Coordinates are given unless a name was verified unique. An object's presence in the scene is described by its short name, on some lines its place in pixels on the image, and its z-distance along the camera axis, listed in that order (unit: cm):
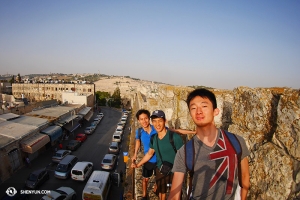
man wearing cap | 381
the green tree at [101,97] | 5914
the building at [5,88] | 5904
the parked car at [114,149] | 2009
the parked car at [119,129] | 2678
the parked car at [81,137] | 2402
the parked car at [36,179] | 1262
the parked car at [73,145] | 2083
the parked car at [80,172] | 1376
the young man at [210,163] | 202
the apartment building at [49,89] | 5191
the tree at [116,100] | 5841
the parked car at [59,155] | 1710
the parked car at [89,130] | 2747
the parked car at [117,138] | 2383
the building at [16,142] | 1394
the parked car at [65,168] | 1422
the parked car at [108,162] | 1598
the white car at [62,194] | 980
